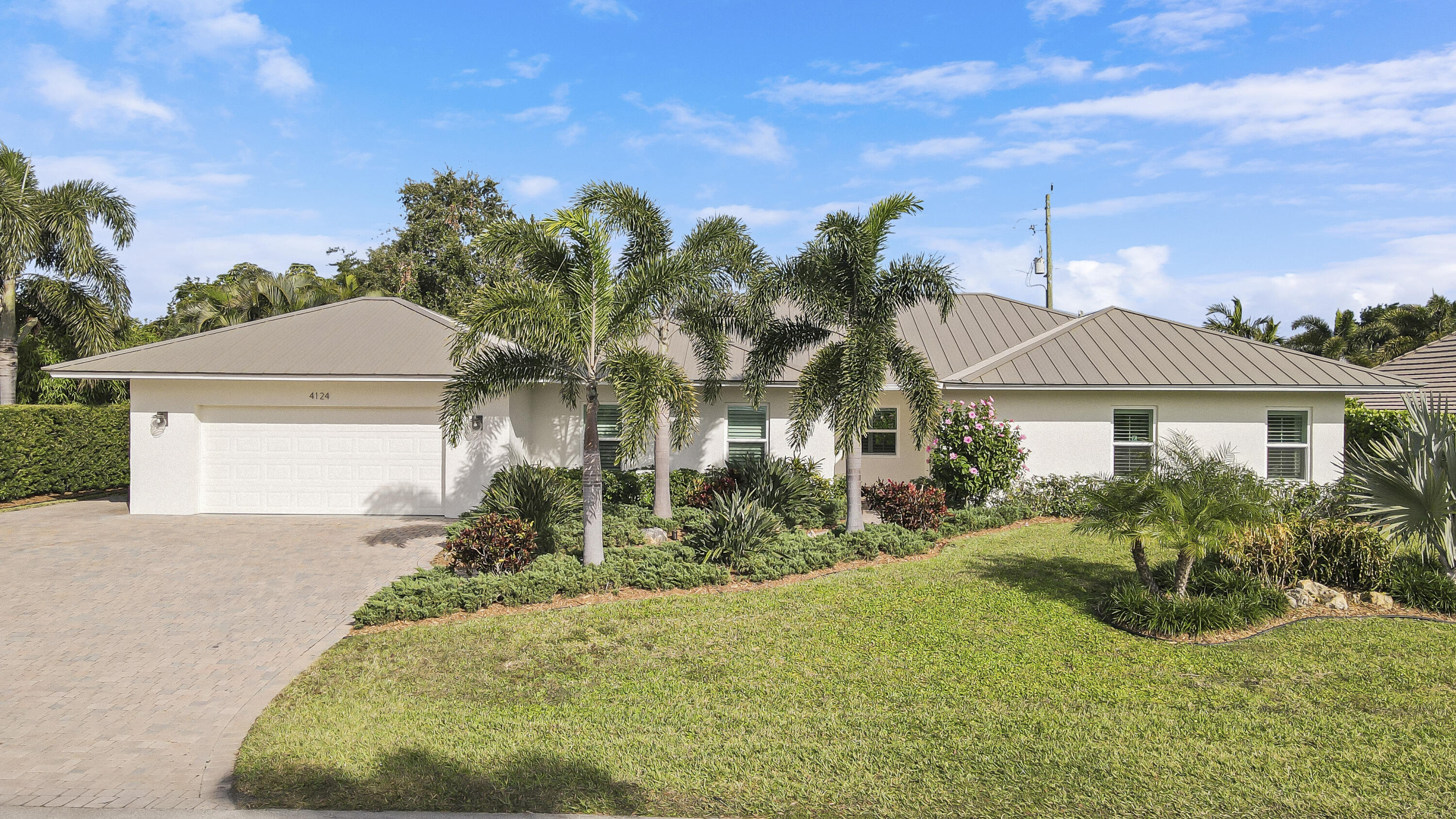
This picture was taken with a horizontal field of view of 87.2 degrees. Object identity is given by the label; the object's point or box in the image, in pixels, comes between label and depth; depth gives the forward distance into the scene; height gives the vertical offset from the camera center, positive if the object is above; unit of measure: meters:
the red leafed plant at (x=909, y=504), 12.48 -1.61
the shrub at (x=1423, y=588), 8.22 -1.92
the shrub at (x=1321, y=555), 8.70 -1.66
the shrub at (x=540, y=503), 11.01 -1.48
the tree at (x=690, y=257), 11.64 +2.28
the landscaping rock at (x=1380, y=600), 8.36 -2.07
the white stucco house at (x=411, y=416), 14.35 -0.18
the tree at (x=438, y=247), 27.84 +6.07
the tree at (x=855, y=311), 10.91 +1.50
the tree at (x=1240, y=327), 28.14 +3.14
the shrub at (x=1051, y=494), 14.29 -1.61
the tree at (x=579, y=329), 9.23 +0.94
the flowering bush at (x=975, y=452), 14.16 -0.82
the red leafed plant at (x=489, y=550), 9.52 -1.81
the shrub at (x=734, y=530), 10.12 -1.68
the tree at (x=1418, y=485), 8.20 -0.80
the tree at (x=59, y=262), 16.92 +3.24
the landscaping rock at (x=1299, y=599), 8.38 -2.06
